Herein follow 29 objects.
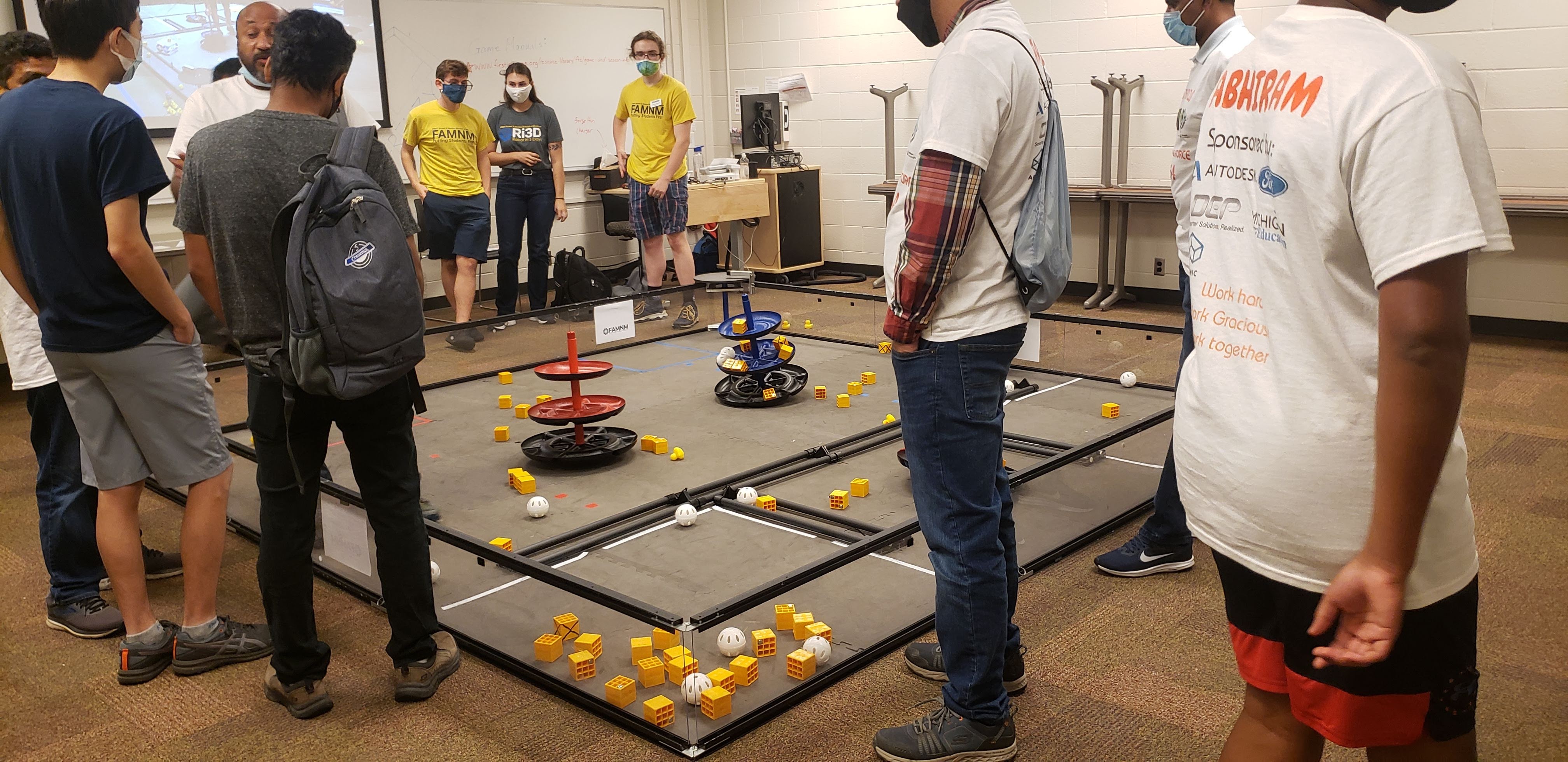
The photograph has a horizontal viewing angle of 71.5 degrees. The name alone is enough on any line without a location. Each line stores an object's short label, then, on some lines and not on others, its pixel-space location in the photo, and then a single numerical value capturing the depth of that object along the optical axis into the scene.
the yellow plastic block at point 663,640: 2.29
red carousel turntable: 3.59
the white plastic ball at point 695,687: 2.07
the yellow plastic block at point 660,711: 2.09
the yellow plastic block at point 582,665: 2.30
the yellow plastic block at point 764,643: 2.33
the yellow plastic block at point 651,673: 2.24
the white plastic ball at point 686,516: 3.06
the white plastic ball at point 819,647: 2.31
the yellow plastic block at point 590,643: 2.35
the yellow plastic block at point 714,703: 2.11
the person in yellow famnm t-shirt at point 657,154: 5.80
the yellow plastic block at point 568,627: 2.46
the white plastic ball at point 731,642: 2.32
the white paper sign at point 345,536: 2.48
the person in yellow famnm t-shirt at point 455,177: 5.58
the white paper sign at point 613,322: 4.70
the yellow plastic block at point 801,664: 2.25
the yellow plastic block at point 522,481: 3.41
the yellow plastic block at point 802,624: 2.42
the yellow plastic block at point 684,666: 2.09
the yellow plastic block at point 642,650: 2.36
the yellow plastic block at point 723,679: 2.16
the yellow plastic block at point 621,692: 2.18
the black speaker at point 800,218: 7.68
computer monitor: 7.62
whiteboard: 6.66
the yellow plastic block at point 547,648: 2.38
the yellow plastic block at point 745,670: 2.25
